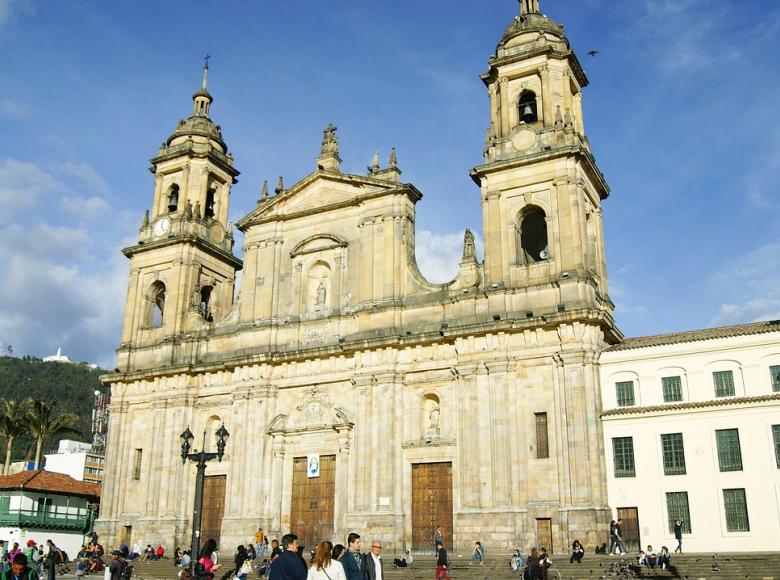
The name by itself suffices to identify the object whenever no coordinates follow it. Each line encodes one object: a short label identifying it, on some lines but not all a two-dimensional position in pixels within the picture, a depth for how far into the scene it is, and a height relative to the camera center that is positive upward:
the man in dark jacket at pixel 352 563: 11.13 -0.63
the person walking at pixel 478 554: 29.44 -1.30
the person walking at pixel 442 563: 22.88 -1.27
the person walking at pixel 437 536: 30.99 -0.74
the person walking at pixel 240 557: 21.81 -1.10
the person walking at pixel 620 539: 28.31 -0.71
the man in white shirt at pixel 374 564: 11.61 -0.66
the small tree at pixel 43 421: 57.78 +6.49
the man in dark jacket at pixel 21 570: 10.60 -0.72
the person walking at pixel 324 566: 9.68 -0.58
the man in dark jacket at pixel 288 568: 10.12 -0.64
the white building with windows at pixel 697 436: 28.38 +2.95
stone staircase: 23.69 -1.55
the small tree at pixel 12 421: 57.62 +6.39
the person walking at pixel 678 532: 28.12 -0.45
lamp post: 21.09 +1.51
